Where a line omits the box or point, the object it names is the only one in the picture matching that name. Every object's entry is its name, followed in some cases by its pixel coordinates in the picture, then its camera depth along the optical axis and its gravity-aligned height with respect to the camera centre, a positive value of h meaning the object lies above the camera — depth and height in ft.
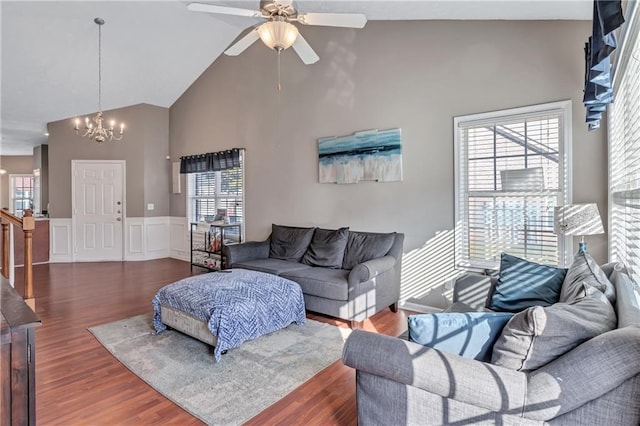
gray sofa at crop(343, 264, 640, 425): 3.97 -2.22
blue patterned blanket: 9.12 -2.63
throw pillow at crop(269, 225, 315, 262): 15.28 -1.50
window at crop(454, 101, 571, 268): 10.59 +0.78
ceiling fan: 8.37 +4.67
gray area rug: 7.34 -3.90
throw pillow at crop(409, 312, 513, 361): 4.95 -1.76
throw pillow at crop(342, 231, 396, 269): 13.10 -1.46
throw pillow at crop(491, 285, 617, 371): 4.37 -1.58
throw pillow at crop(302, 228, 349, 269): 13.76 -1.64
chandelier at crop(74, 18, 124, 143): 16.38 +6.71
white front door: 23.26 +0.04
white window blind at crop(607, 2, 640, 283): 5.65 +1.05
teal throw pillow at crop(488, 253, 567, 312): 7.48 -1.74
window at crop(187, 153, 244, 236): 20.03 +0.90
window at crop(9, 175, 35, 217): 36.91 +1.92
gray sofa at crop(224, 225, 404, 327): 11.58 -2.18
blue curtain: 4.24 +2.14
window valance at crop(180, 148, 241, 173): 19.67 +2.81
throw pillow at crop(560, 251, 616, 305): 5.75 -1.31
